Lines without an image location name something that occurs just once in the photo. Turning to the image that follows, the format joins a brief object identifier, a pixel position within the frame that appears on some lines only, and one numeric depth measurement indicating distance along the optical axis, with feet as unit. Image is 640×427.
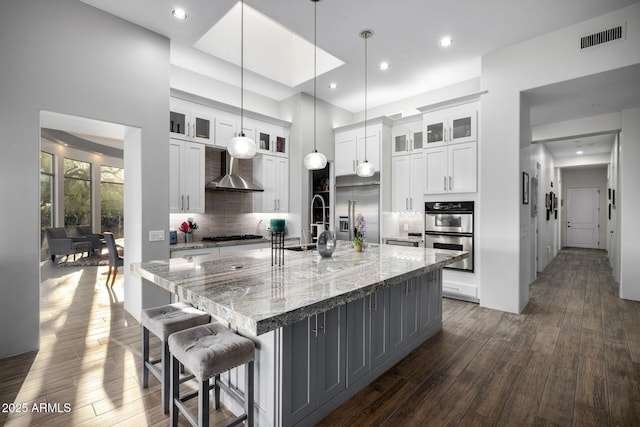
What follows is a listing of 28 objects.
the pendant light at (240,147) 8.66
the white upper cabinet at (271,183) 17.53
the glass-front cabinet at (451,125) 14.29
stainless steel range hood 15.42
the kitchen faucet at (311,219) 18.49
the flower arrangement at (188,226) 14.92
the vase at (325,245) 9.05
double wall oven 14.51
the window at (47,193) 25.79
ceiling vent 10.41
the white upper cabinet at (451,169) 14.29
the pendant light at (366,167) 11.87
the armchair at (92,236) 27.84
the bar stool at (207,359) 5.06
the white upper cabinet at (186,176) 13.67
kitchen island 5.05
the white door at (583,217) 34.01
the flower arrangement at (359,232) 10.39
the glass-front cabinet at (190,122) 13.79
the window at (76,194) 28.63
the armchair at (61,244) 24.89
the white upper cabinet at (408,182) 16.88
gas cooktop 15.47
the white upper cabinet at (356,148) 17.83
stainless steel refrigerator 17.93
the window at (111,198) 32.24
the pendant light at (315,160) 10.34
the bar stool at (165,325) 6.51
